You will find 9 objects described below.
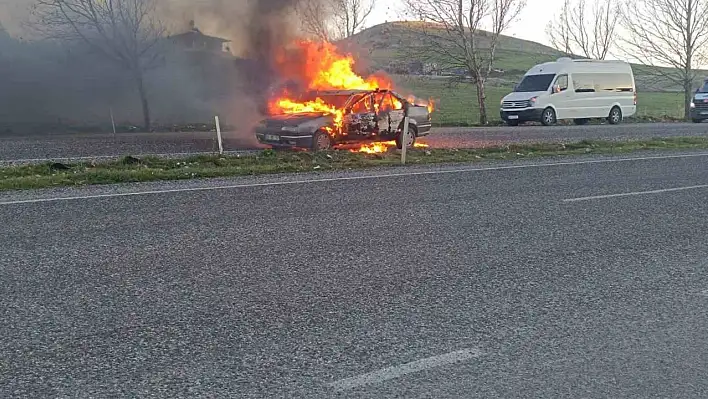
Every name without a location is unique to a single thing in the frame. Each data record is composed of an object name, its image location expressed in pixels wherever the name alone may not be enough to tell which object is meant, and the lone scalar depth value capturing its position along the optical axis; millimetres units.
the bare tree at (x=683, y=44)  32000
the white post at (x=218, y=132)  12989
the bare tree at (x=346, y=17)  25919
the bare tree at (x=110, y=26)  20688
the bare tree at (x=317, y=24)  20825
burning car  13703
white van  25234
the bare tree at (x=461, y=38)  26438
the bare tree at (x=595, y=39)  42969
